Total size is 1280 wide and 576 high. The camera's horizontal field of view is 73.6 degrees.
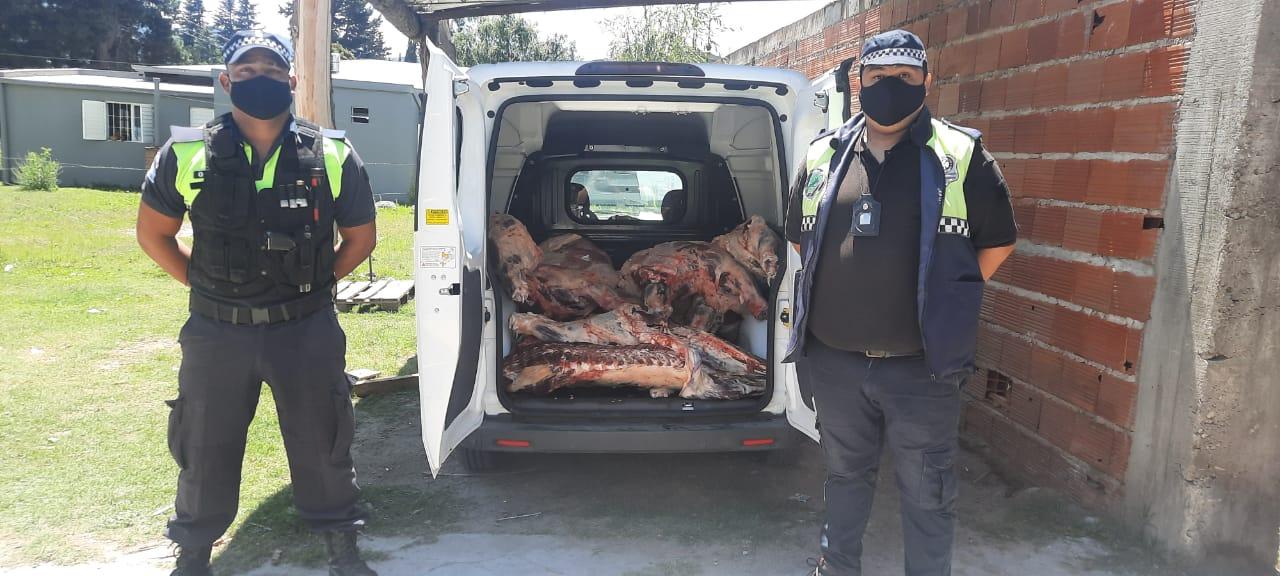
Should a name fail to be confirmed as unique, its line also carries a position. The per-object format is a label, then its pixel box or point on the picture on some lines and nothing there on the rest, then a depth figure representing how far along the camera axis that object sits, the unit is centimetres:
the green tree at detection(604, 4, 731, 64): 1425
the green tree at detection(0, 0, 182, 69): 3934
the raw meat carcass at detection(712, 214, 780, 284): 432
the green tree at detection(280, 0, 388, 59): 6506
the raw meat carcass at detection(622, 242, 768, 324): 457
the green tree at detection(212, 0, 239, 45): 7594
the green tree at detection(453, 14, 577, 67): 3353
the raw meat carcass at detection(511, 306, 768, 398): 416
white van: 324
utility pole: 626
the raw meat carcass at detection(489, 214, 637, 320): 436
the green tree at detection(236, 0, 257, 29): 7800
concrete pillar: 303
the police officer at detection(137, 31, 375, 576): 298
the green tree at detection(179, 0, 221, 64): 5459
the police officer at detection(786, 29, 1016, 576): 272
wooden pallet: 823
